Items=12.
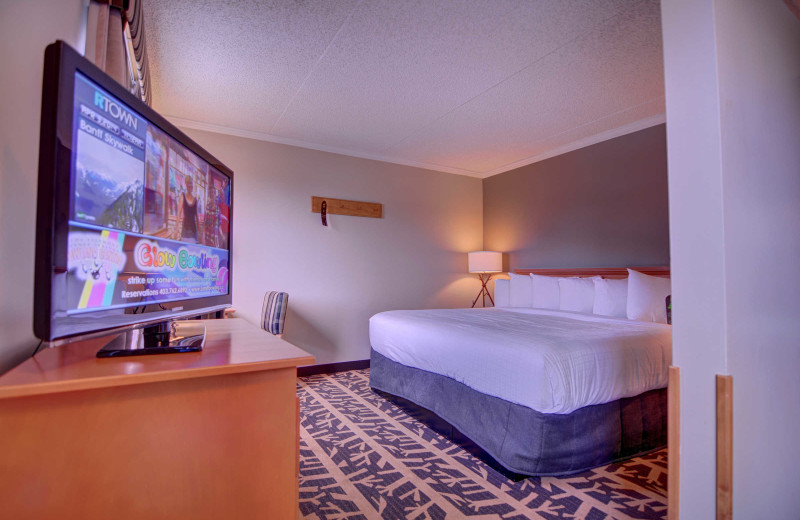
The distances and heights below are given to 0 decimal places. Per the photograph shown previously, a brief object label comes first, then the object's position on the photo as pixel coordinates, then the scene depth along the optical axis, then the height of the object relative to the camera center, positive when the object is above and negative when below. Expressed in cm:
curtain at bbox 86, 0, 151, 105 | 160 +105
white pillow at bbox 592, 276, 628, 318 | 342 -25
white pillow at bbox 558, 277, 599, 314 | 376 -24
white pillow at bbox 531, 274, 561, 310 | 411 -24
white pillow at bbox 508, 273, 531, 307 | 445 -24
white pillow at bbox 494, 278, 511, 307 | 477 -28
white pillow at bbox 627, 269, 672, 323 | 309 -22
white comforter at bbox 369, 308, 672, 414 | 199 -51
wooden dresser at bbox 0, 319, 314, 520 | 70 -34
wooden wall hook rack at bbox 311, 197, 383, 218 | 448 +76
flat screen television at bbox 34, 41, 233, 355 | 72 +13
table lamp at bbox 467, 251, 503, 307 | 518 +11
